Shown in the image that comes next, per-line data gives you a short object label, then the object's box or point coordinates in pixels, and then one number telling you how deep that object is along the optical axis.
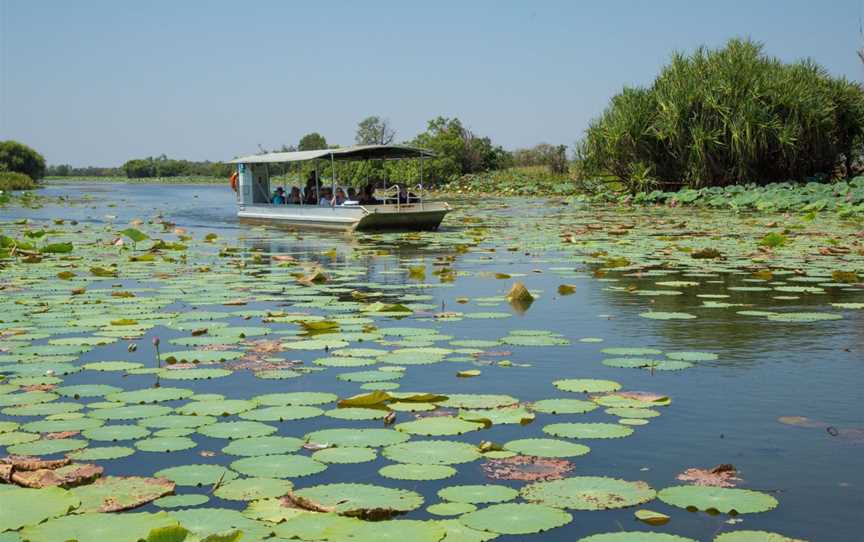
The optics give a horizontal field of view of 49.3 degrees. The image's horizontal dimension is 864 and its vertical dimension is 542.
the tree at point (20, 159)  68.25
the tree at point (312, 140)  66.39
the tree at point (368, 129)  88.75
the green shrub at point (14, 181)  51.62
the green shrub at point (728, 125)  28.47
